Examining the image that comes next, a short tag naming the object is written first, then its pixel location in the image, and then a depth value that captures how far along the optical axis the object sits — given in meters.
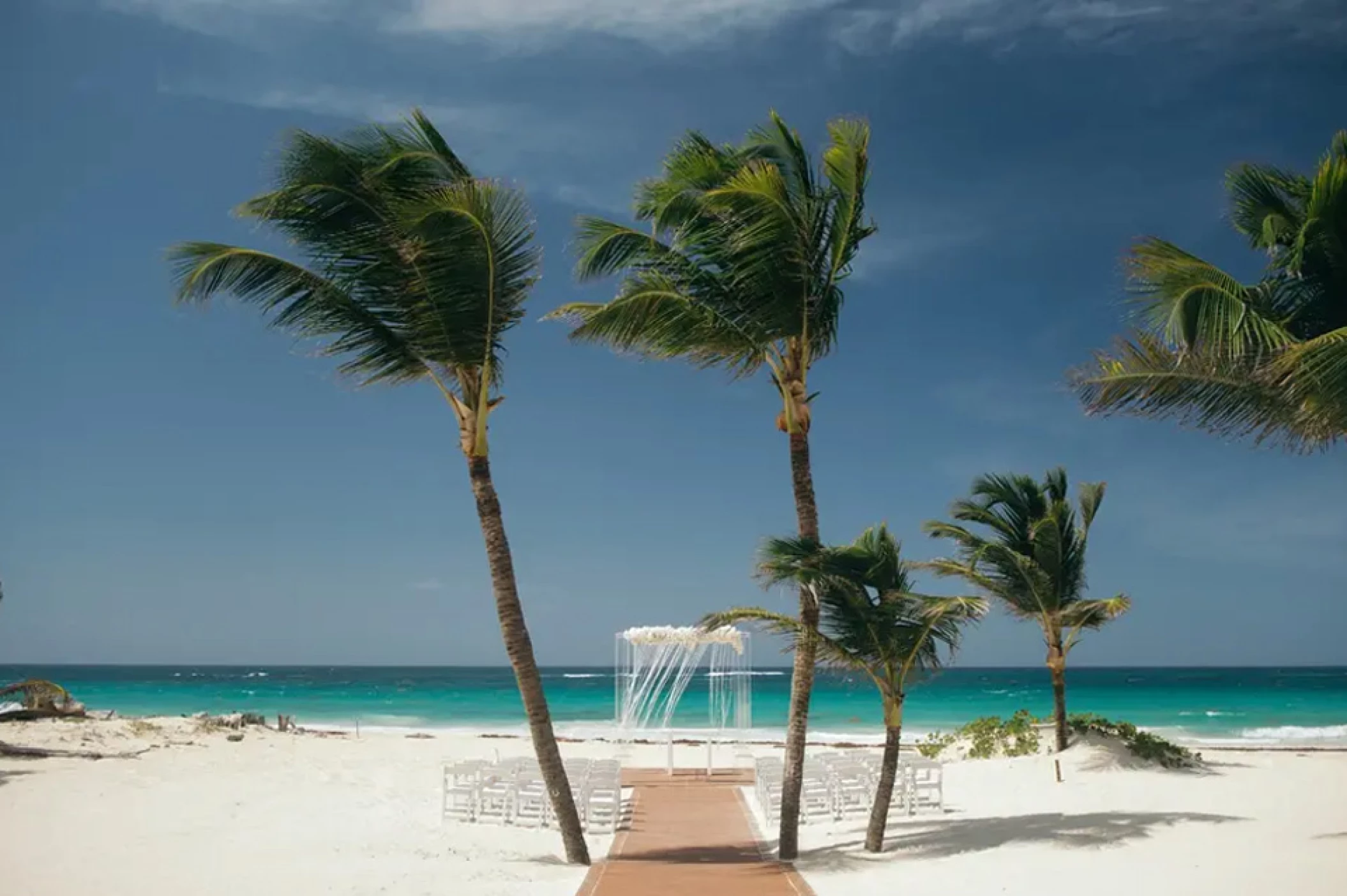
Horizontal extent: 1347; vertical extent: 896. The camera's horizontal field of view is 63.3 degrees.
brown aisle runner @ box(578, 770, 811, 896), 9.76
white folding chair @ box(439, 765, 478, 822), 14.48
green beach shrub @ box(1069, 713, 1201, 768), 18.38
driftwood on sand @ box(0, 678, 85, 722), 25.53
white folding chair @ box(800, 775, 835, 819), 14.70
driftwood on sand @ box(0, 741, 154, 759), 18.17
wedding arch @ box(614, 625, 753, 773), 19.34
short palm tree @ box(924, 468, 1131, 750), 18.33
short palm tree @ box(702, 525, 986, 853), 11.15
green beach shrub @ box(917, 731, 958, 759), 22.53
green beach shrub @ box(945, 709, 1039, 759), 20.34
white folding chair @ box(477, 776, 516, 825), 14.29
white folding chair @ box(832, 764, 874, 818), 14.88
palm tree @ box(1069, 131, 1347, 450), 9.49
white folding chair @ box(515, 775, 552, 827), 13.95
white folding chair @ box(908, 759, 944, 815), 14.71
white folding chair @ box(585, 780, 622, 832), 13.78
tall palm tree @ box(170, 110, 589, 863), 10.78
